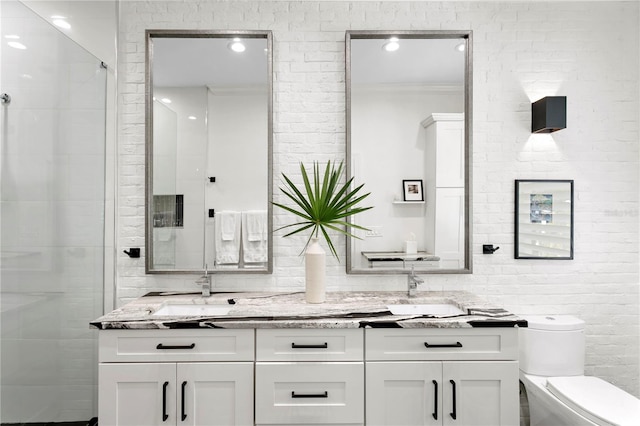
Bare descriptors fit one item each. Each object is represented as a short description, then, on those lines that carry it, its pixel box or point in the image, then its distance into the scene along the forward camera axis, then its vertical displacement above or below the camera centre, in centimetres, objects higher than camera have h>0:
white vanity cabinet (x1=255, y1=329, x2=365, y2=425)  185 -76
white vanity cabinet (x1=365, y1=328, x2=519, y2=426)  185 -78
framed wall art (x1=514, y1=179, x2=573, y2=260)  243 +2
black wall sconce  227 +58
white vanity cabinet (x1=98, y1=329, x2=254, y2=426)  183 -76
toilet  188 -86
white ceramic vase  212 -32
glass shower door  177 -5
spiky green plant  216 +7
